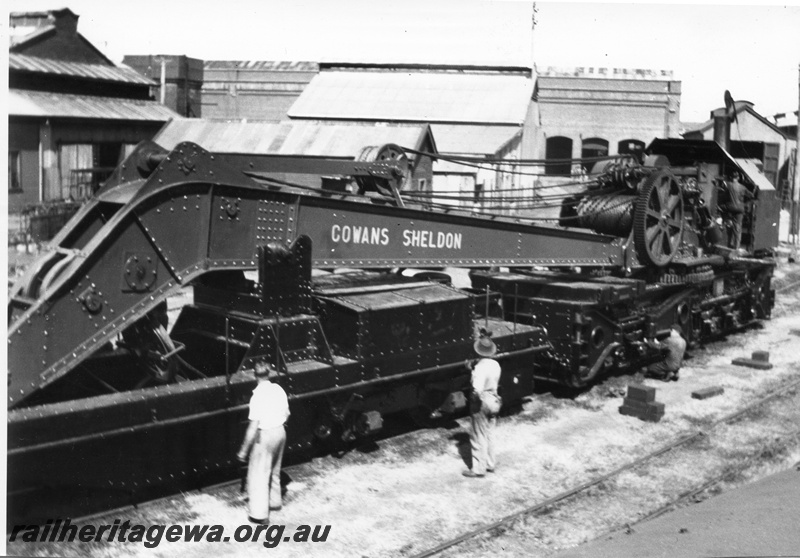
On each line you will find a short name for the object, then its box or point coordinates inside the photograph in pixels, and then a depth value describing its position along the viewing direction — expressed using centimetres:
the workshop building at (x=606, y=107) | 3181
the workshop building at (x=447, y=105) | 2736
